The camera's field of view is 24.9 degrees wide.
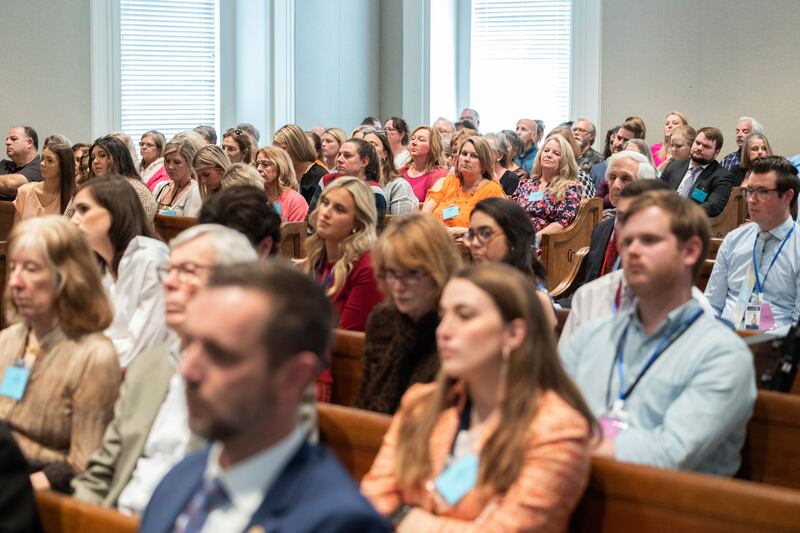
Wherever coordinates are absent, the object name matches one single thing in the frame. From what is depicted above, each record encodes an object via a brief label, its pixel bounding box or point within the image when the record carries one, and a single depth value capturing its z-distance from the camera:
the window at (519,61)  21.72
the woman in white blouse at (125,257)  6.78
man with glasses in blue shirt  8.26
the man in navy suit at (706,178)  13.04
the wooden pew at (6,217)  13.22
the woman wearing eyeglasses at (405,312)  5.26
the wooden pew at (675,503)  3.51
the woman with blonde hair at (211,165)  11.79
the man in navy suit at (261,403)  2.68
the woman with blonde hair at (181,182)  12.56
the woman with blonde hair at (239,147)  15.24
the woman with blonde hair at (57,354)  4.85
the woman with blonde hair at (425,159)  14.54
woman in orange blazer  3.61
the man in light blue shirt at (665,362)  4.41
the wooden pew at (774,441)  4.72
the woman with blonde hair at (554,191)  12.14
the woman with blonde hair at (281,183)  12.06
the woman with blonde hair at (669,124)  17.96
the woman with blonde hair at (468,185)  12.13
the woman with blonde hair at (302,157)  13.94
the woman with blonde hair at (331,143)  16.39
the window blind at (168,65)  20.14
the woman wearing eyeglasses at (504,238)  6.63
